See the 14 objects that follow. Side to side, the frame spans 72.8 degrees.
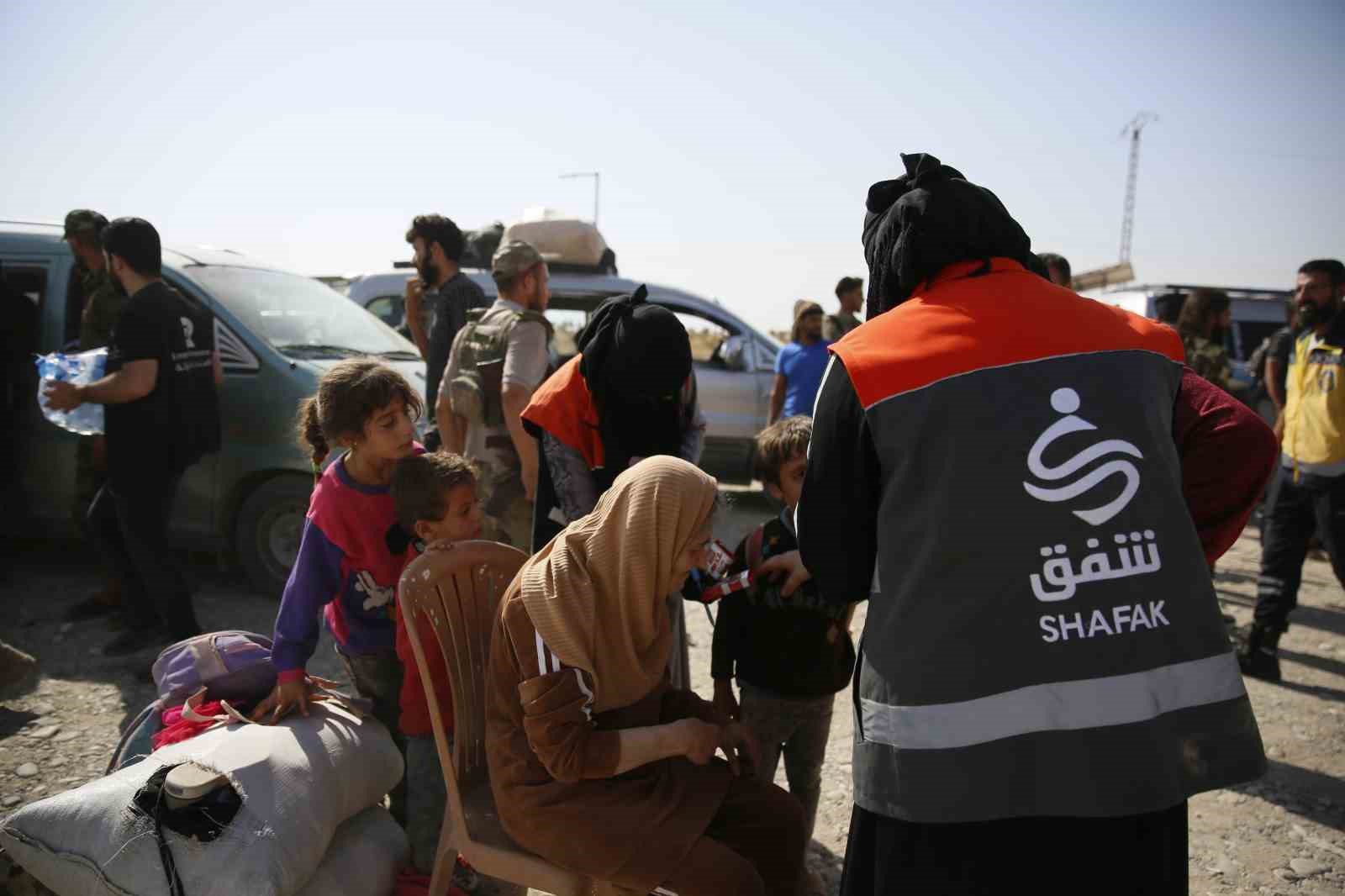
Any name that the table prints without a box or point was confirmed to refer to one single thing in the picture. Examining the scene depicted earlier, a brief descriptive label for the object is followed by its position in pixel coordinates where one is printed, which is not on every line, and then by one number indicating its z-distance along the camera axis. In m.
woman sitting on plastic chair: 1.98
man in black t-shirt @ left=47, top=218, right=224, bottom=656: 4.05
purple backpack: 2.57
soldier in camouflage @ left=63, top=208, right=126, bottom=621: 4.75
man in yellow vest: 4.45
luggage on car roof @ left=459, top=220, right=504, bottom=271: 7.92
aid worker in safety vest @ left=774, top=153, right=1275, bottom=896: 1.39
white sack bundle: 2.07
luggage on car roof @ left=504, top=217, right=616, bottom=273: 7.54
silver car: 8.30
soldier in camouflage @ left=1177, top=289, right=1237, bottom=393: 5.80
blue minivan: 5.10
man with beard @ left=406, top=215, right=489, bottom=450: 4.55
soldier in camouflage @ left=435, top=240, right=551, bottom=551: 3.82
